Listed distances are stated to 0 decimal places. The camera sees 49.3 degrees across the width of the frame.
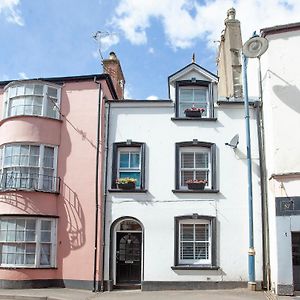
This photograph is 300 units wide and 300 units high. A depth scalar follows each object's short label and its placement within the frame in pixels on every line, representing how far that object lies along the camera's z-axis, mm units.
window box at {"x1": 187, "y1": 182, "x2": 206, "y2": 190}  12921
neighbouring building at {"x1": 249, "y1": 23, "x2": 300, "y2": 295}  11207
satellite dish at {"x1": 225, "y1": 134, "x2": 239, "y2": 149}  12864
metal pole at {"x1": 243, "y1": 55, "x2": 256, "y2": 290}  11938
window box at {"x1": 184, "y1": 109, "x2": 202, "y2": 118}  13458
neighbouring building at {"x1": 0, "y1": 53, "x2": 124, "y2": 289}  12669
